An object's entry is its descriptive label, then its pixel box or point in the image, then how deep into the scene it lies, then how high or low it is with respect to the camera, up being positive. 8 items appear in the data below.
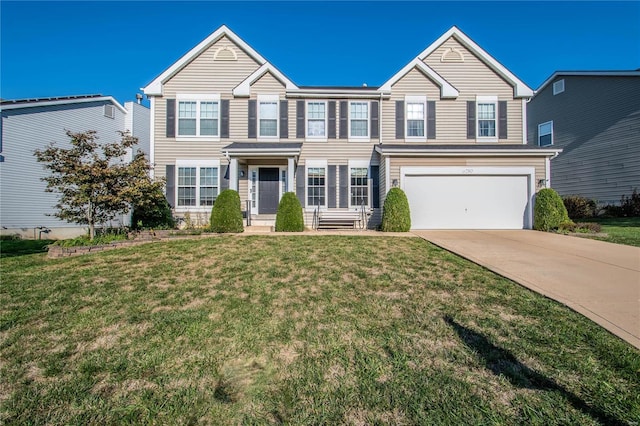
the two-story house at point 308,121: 13.43 +4.27
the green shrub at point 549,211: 11.09 +0.20
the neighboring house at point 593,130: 14.87 +4.69
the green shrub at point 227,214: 10.47 +0.08
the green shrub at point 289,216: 11.03 +0.02
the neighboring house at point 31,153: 13.02 +2.74
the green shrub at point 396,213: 10.98 +0.12
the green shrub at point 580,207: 15.51 +0.49
